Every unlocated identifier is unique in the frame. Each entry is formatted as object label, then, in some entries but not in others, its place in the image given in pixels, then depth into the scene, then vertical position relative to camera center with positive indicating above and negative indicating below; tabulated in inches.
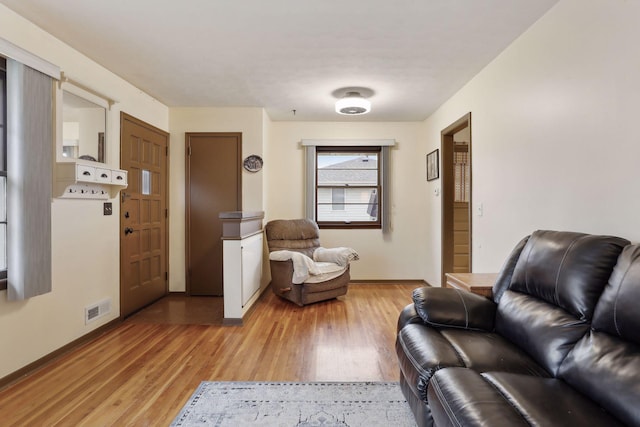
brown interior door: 169.8 +8.7
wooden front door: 134.6 -0.7
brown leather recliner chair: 148.1 -23.0
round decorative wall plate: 168.2 +26.8
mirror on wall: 104.3 +30.0
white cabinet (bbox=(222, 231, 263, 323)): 126.1 -25.2
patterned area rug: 68.9 -43.7
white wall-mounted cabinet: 98.5 +11.1
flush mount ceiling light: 141.4 +49.0
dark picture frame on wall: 166.3 +26.6
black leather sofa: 42.8 -23.0
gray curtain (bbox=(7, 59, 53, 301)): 84.1 +8.7
